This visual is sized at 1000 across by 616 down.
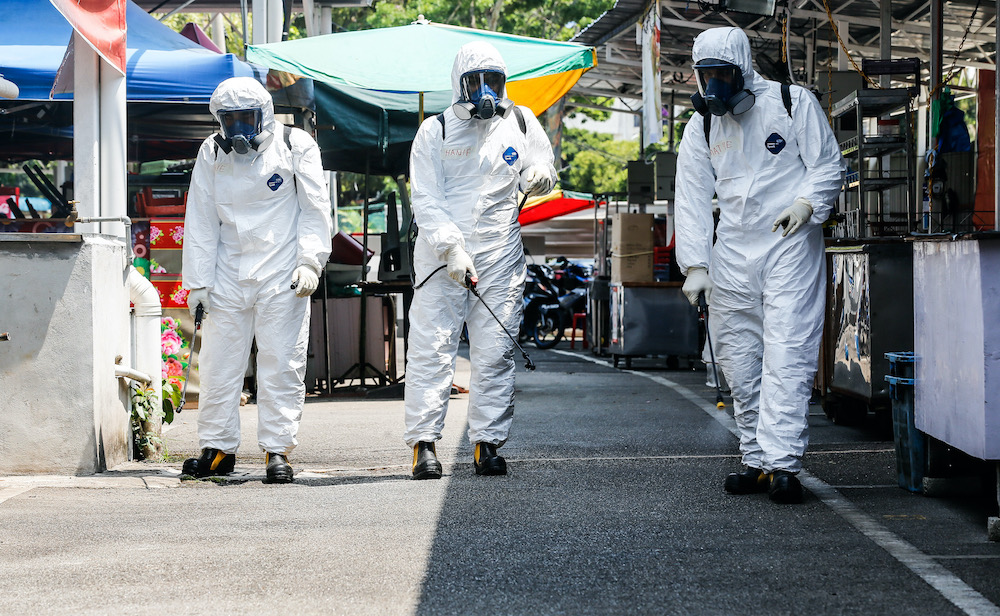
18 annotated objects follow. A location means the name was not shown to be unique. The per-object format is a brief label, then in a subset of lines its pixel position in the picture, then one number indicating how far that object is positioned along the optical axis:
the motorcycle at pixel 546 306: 35.56
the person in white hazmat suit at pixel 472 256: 11.83
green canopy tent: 17.73
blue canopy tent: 18.17
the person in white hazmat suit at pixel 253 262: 11.88
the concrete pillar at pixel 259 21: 26.66
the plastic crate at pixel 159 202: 19.92
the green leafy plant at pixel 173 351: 17.72
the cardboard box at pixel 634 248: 25.87
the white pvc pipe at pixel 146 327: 13.95
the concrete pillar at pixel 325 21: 39.84
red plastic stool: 34.28
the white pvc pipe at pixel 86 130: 13.29
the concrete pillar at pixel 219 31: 47.75
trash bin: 10.62
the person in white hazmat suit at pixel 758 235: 10.55
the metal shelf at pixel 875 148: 17.97
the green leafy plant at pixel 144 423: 13.44
